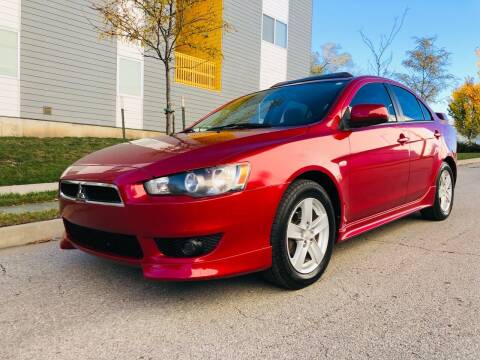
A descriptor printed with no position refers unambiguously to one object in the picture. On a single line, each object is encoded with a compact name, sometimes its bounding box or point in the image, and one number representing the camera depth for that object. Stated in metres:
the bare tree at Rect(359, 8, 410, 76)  19.08
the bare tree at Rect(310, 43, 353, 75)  54.59
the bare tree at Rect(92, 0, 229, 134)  8.72
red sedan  2.56
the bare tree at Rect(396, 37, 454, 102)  32.34
